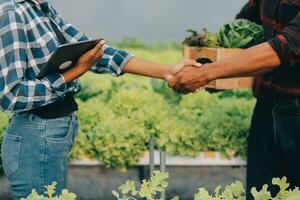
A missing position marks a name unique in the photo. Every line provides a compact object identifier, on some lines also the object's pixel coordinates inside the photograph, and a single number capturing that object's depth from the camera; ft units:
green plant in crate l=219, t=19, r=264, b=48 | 14.17
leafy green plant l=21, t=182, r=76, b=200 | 8.68
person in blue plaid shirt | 10.93
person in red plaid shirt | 12.02
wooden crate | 14.08
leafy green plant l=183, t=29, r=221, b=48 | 14.75
